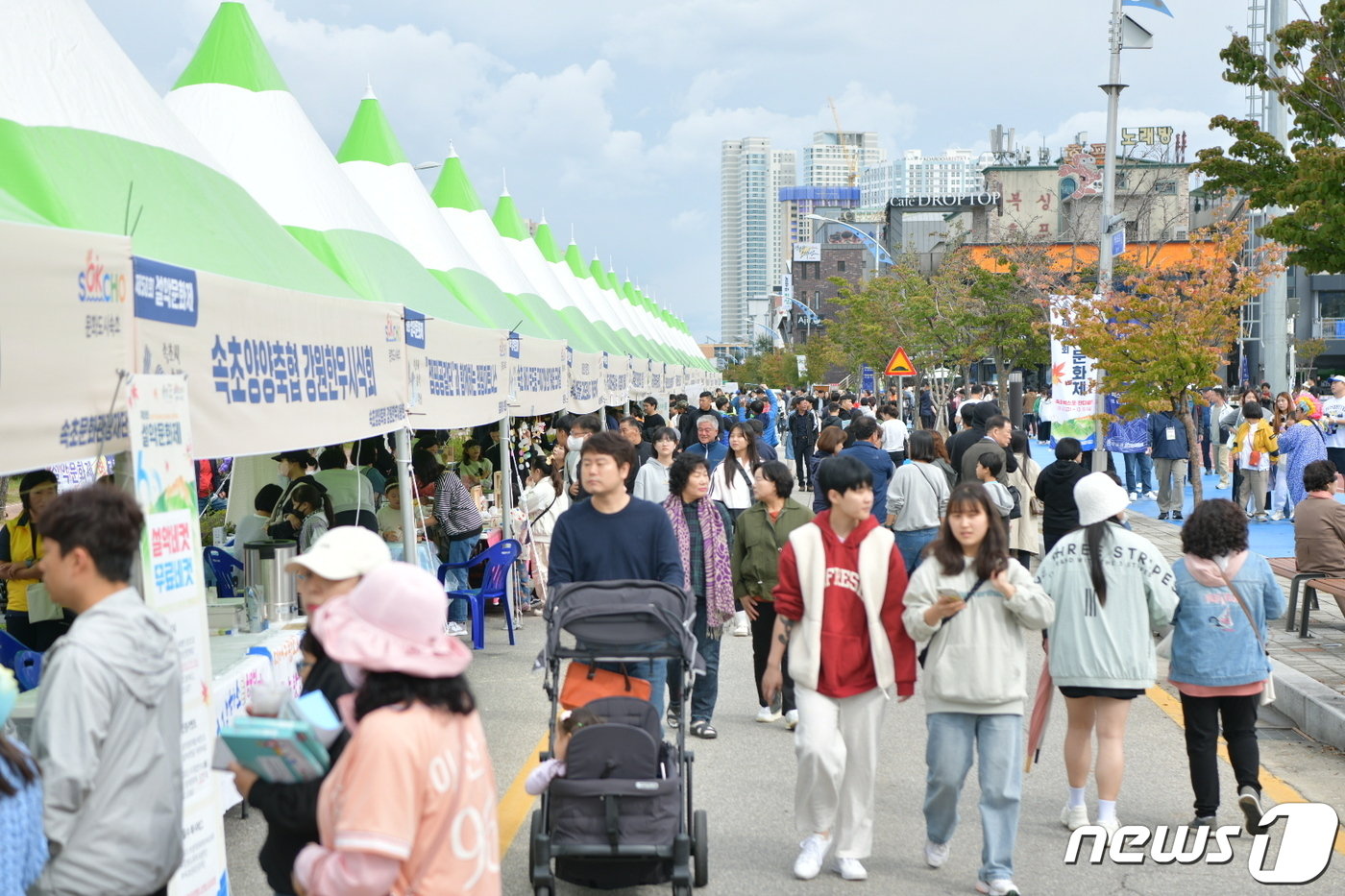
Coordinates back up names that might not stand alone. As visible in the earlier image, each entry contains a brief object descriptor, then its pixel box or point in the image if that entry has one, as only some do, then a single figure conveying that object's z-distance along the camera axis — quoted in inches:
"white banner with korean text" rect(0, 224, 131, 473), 162.4
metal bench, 394.0
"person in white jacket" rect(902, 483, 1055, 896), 213.9
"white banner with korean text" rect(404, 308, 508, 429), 367.6
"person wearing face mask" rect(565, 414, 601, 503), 510.3
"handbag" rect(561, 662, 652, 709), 225.8
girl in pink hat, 109.2
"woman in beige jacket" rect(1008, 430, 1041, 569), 456.1
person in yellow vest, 302.5
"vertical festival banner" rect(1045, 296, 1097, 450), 792.9
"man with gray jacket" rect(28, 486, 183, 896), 129.0
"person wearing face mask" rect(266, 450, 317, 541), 380.8
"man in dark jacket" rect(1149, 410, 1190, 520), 759.1
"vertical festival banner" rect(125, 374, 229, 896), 184.7
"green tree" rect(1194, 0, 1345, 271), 380.8
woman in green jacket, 307.3
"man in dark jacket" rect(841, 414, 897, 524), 438.9
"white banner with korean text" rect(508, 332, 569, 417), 518.9
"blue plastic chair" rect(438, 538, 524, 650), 442.6
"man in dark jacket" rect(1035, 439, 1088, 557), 426.0
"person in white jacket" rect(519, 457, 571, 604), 483.2
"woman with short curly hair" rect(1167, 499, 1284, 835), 241.3
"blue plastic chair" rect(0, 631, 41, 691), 265.0
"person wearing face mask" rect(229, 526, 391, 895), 123.6
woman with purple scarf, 314.8
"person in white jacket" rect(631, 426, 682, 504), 421.4
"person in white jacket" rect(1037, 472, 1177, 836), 232.8
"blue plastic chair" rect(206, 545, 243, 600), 390.3
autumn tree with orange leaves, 615.5
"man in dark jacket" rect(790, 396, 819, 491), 971.3
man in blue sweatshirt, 238.1
